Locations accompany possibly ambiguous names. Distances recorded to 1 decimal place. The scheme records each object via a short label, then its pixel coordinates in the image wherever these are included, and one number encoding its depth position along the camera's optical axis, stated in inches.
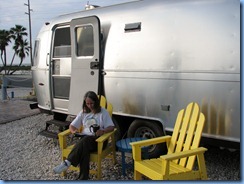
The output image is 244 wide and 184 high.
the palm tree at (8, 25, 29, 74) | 1508.4
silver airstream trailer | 146.1
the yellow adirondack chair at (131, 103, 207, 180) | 122.4
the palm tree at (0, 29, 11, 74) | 1412.4
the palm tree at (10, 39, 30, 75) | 1529.5
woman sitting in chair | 148.6
